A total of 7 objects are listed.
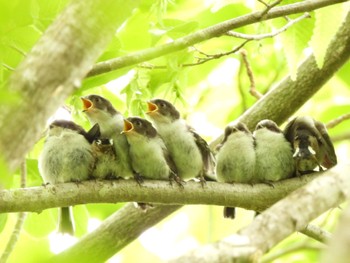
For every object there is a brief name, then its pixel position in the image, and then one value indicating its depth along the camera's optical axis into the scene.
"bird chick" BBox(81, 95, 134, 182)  9.36
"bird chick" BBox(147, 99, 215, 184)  9.26
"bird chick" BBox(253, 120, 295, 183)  8.84
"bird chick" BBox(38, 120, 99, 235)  8.66
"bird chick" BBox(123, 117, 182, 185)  8.75
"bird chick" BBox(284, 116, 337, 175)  8.70
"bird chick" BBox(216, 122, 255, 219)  8.99
